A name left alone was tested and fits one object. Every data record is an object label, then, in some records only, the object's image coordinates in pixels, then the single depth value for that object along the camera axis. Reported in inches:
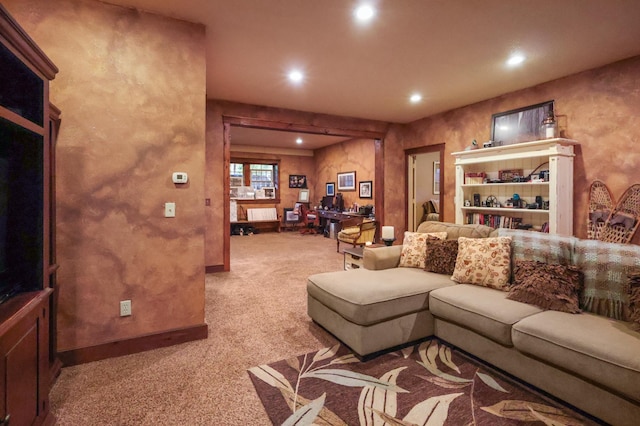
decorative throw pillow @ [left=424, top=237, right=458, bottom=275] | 115.3
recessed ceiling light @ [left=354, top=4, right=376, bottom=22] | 99.7
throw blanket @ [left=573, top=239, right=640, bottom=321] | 79.0
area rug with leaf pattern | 68.6
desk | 314.7
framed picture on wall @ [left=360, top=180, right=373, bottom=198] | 314.0
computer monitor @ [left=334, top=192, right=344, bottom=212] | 344.5
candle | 145.9
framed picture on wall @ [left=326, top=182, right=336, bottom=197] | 377.4
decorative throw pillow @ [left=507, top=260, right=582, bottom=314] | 83.3
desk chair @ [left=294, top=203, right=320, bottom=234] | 375.2
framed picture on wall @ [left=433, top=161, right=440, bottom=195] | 310.8
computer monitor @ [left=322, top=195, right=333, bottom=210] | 370.2
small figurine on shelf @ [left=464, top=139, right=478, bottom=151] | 199.5
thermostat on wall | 102.4
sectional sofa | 64.4
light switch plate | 101.7
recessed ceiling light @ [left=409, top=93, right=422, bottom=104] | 189.8
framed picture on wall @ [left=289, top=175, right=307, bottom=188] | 412.5
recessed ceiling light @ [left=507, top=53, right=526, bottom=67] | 134.0
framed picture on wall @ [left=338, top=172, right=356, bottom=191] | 338.9
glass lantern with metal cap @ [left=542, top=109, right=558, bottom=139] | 155.3
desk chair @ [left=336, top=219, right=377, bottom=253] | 238.4
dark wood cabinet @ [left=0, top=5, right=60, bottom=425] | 58.6
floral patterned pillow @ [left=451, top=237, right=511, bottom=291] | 100.3
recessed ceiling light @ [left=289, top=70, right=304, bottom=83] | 153.6
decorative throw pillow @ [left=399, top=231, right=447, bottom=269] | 123.6
